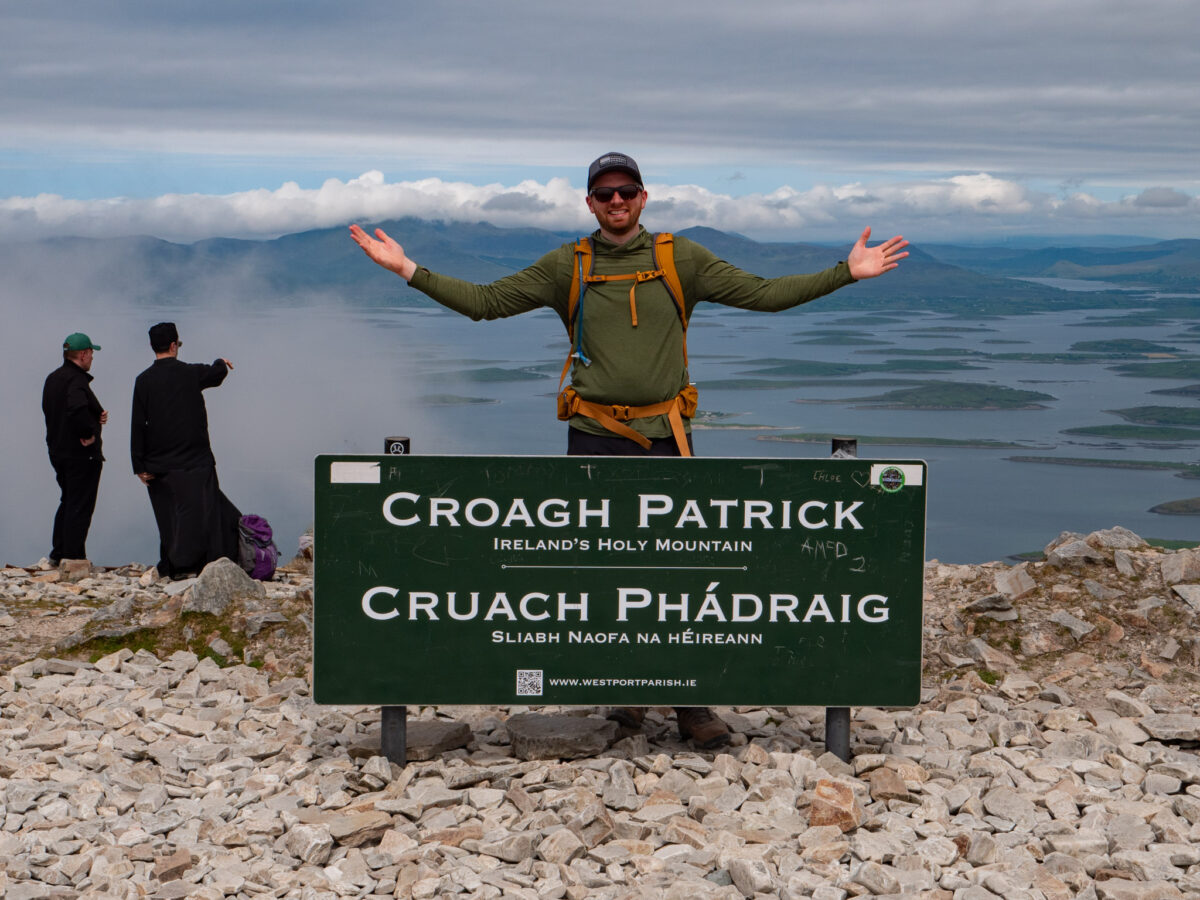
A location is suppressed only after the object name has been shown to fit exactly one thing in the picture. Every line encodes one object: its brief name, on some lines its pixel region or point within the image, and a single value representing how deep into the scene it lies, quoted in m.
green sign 6.68
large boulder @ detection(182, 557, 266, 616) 9.63
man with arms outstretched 6.67
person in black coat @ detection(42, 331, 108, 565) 12.77
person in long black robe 11.86
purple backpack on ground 12.62
